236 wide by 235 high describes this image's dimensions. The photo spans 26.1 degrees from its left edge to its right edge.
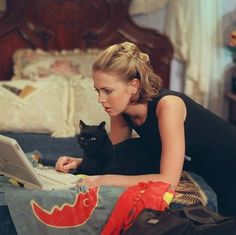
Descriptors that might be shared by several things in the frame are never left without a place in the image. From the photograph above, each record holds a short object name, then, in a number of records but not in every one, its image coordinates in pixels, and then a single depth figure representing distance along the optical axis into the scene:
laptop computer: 1.77
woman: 1.89
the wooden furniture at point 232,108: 3.50
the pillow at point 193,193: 1.89
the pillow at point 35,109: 3.01
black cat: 2.07
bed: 3.03
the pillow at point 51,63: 3.29
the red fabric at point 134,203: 1.71
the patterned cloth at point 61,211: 1.78
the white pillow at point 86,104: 3.03
